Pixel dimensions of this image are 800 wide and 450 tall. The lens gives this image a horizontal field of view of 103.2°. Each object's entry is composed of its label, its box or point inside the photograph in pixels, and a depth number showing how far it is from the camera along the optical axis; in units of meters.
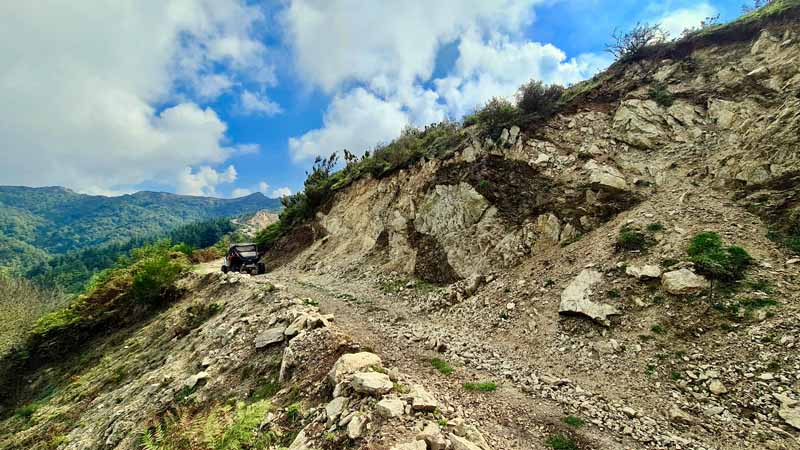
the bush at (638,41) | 16.90
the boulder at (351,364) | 6.28
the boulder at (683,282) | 8.16
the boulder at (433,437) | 4.29
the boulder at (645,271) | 8.96
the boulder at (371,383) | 5.45
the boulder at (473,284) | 12.51
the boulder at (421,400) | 5.12
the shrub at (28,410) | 14.66
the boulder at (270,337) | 9.15
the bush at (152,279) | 20.81
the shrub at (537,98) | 17.12
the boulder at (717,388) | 6.24
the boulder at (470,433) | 4.80
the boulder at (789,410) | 5.36
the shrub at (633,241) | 10.03
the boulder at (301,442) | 4.84
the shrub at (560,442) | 5.31
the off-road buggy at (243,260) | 23.56
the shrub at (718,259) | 8.10
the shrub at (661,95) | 14.82
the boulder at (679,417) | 5.89
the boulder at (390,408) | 4.87
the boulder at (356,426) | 4.55
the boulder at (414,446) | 4.12
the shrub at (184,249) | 34.48
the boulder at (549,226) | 12.74
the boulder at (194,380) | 8.77
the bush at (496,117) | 17.26
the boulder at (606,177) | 12.89
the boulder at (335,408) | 5.18
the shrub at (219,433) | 5.06
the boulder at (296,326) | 8.96
